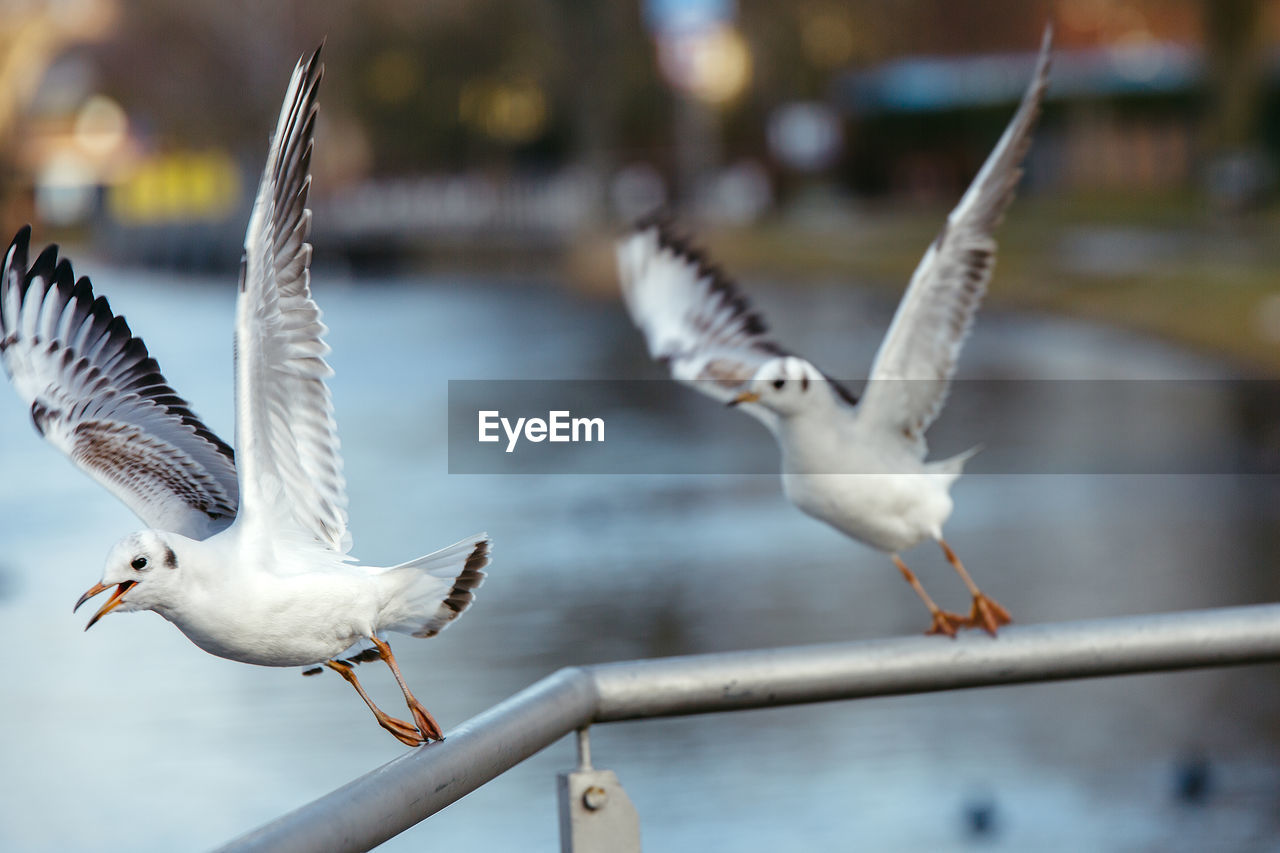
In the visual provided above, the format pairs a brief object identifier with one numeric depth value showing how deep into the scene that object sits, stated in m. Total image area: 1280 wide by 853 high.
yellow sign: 66.56
